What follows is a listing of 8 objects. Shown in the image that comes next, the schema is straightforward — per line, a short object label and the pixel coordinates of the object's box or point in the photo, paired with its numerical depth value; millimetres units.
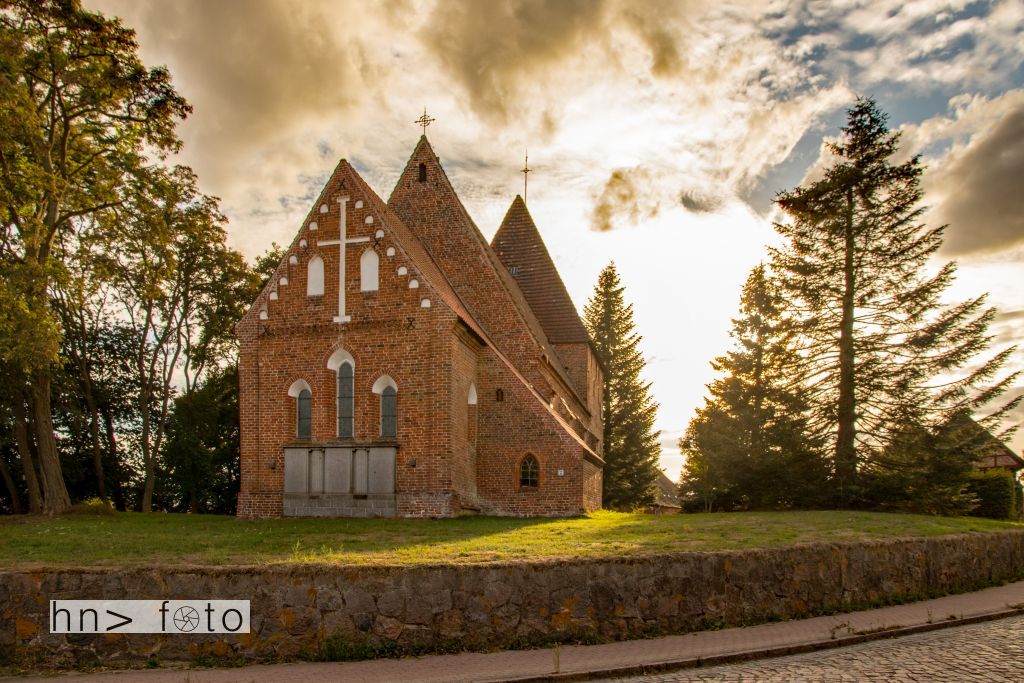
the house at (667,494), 55656
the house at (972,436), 24750
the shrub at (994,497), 29062
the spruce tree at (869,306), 25281
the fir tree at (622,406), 45406
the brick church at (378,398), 20438
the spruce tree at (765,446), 26297
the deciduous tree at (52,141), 21188
